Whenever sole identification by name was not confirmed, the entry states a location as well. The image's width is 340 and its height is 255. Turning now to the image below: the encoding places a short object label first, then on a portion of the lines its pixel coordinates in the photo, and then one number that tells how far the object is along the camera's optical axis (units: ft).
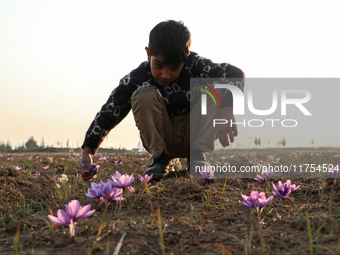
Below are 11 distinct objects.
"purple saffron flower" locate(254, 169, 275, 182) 8.36
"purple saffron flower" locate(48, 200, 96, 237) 4.32
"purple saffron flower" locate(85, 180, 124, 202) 5.71
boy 9.48
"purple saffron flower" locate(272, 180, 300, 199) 6.15
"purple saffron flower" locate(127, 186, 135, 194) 6.54
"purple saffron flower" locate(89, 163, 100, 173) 8.87
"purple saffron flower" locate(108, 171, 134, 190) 6.28
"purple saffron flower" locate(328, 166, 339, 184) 8.00
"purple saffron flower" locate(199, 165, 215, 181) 8.30
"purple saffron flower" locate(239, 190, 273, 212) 5.01
